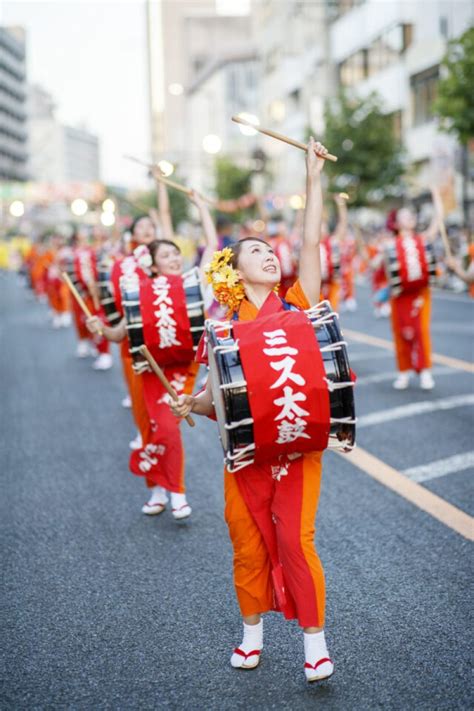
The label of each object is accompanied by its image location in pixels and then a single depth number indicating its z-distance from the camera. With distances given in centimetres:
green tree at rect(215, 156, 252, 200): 5603
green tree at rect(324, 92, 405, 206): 3145
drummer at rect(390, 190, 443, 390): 935
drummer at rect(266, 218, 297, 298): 1256
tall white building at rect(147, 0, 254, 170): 9950
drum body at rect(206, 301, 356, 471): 333
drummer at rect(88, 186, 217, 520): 571
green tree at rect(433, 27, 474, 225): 1956
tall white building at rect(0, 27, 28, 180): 12762
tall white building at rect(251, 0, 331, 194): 4603
